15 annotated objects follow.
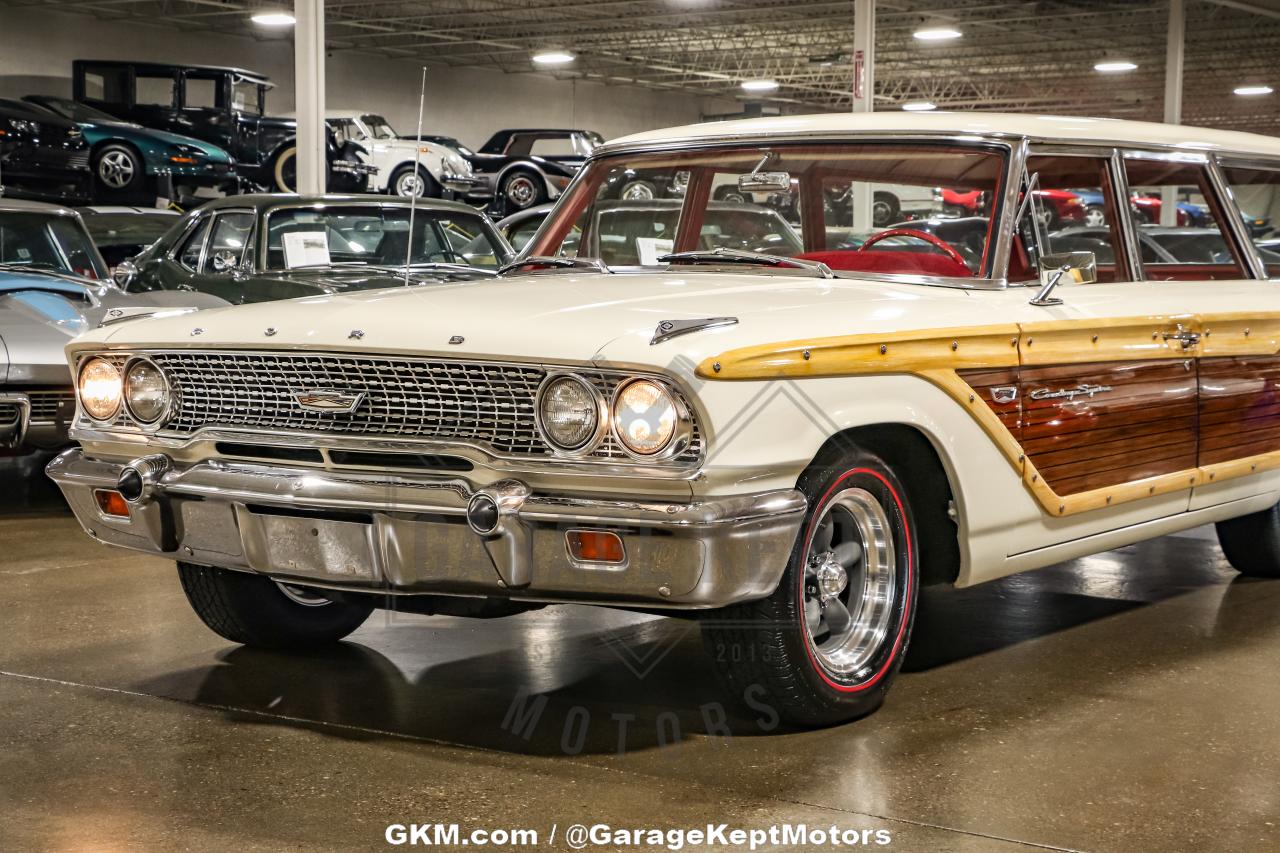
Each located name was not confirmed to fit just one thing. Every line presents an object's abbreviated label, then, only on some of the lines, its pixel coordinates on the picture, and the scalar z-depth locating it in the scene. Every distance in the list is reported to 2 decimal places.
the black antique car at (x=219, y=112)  21.31
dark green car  8.78
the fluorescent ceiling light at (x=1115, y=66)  34.71
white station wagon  3.34
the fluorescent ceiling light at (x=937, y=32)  28.67
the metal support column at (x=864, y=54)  16.33
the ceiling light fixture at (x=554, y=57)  32.41
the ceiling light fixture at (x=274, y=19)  25.52
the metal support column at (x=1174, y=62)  22.47
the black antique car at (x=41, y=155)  17.88
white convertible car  21.62
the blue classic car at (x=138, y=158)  18.66
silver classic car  6.90
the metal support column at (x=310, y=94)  12.40
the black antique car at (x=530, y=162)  22.36
